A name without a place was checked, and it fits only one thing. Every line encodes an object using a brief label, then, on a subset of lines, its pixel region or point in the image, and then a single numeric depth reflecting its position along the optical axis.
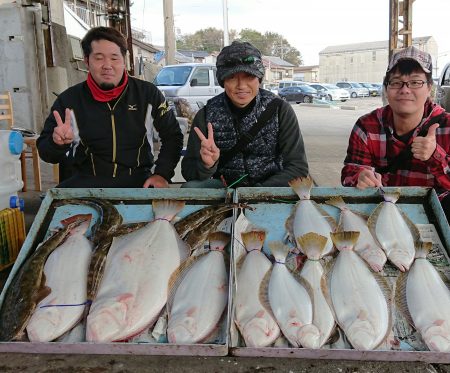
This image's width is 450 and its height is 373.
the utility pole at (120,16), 8.42
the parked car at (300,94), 30.41
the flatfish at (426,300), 1.64
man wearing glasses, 2.51
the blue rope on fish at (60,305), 1.77
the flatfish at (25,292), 1.71
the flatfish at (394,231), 2.04
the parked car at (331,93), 31.97
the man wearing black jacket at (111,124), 2.97
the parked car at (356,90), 39.78
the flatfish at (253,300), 1.68
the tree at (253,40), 82.69
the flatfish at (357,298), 1.65
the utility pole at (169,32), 19.25
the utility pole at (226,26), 26.53
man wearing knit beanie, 2.91
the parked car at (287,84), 34.41
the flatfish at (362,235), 2.03
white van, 14.15
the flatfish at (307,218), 2.16
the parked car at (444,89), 11.63
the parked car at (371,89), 41.41
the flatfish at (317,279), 1.70
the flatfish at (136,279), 1.68
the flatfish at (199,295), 1.68
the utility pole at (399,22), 11.32
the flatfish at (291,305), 1.66
